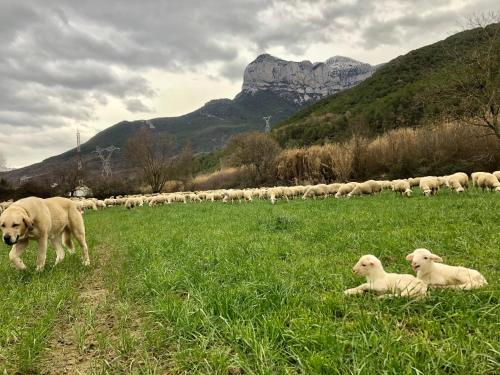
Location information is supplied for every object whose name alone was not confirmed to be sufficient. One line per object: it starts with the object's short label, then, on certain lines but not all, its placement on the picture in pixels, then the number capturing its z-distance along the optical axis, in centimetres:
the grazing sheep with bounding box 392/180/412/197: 1771
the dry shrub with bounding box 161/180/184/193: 5953
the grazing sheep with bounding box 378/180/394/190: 2136
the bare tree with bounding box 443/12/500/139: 1972
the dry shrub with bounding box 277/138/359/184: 3165
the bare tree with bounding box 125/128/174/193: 5684
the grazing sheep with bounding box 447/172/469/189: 1730
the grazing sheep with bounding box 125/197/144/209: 3234
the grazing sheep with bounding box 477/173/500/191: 1571
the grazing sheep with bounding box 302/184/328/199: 2292
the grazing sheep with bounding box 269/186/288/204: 2365
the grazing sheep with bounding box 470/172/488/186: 1643
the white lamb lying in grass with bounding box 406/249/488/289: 444
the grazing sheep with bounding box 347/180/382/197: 2083
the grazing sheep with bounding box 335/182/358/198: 2133
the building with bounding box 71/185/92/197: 5919
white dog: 688
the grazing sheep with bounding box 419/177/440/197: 1702
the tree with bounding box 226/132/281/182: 4816
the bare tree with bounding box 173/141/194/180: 5939
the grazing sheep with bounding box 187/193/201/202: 3244
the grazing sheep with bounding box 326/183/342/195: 2294
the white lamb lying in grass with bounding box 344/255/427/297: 424
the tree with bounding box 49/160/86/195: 5866
